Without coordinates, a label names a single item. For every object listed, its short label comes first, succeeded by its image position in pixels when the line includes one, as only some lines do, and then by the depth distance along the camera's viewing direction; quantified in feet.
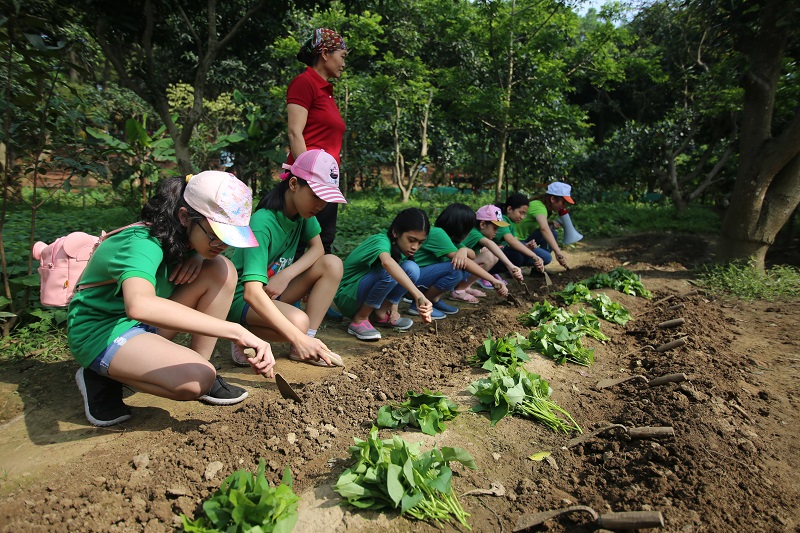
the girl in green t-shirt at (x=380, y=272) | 11.28
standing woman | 10.98
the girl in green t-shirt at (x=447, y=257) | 13.44
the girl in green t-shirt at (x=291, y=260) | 8.34
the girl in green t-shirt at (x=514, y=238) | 16.93
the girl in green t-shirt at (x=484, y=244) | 15.08
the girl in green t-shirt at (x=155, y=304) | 6.57
